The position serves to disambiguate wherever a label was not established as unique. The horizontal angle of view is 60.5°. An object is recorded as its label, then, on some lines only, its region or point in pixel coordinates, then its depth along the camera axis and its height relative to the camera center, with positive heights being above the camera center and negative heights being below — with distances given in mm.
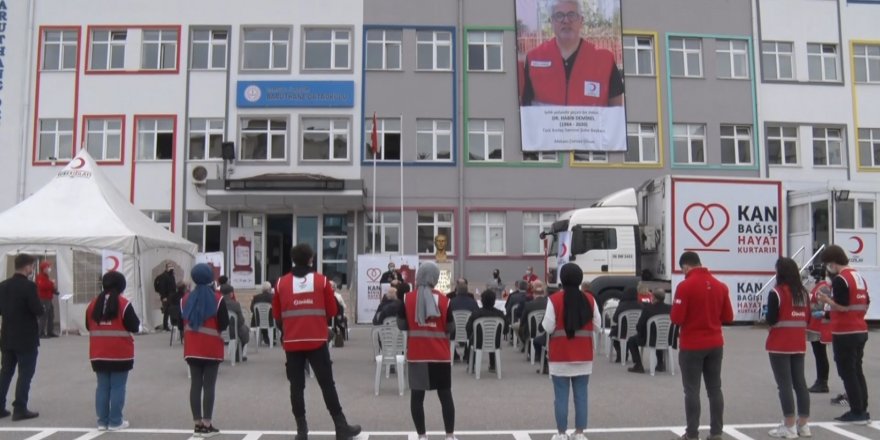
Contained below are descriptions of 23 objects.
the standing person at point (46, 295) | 17422 -436
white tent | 19109 +990
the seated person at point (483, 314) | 11477 -613
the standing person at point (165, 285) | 19297 -235
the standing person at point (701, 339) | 6719 -593
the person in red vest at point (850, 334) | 7762 -637
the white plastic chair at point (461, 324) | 12102 -801
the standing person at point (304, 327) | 6863 -471
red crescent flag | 25597 +4599
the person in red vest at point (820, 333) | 8492 -702
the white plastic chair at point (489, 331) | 11500 -870
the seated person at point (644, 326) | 11711 -818
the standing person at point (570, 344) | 6691 -630
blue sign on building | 27484 +6600
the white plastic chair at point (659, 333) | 11633 -922
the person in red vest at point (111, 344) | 7680 -691
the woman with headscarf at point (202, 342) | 7422 -655
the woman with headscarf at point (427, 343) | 6691 -618
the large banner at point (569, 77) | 27406 +7185
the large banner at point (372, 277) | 20375 -63
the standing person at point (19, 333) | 8219 -618
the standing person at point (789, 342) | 7207 -665
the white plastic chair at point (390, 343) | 10422 -974
